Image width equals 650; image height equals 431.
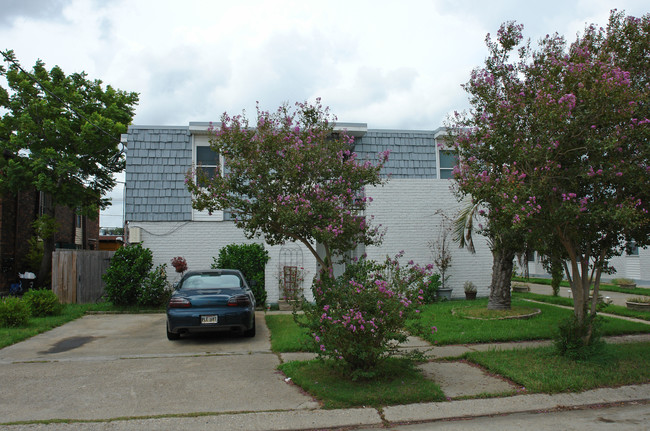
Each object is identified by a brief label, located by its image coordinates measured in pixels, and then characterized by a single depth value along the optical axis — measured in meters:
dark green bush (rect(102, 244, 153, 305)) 13.15
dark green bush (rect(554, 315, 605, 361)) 6.64
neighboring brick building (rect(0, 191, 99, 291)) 18.88
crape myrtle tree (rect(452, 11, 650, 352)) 5.91
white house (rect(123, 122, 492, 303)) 14.38
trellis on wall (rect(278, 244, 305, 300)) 13.99
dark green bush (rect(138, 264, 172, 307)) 13.34
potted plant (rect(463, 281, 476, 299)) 14.55
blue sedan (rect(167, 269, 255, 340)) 8.80
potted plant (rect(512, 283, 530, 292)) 17.17
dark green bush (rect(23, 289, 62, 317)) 11.98
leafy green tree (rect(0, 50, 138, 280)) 18.12
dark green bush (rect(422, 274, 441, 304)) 13.63
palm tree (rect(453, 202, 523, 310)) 11.09
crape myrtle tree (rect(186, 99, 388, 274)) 6.55
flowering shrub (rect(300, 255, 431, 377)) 5.62
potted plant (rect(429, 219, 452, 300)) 14.47
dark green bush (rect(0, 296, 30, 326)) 10.34
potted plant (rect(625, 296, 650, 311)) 11.81
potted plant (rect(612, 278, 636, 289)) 17.86
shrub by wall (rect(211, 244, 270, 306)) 13.75
